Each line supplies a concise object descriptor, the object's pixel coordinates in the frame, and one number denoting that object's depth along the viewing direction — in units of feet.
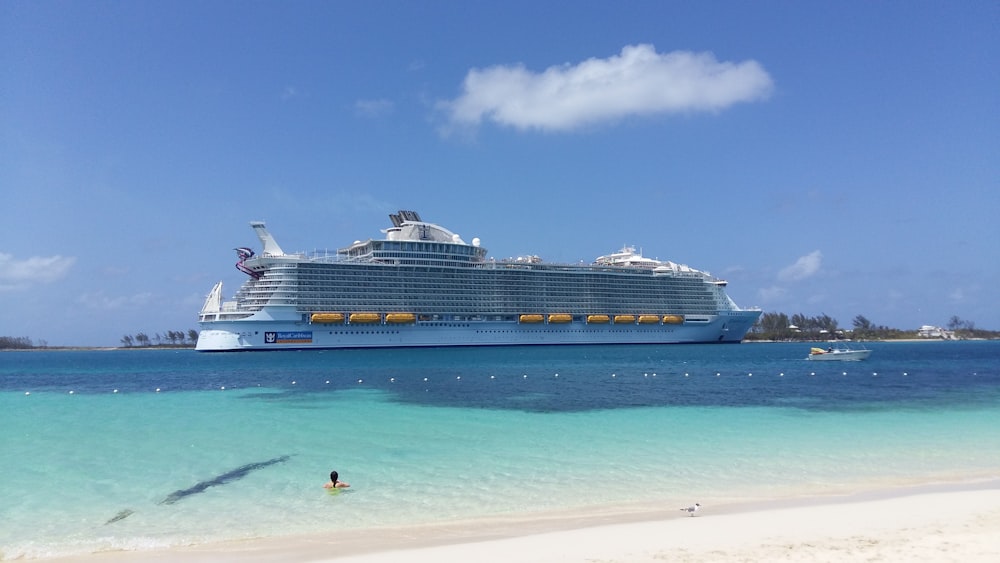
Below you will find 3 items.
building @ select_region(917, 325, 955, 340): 533.96
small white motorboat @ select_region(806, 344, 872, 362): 161.27
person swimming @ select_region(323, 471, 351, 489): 36.86
